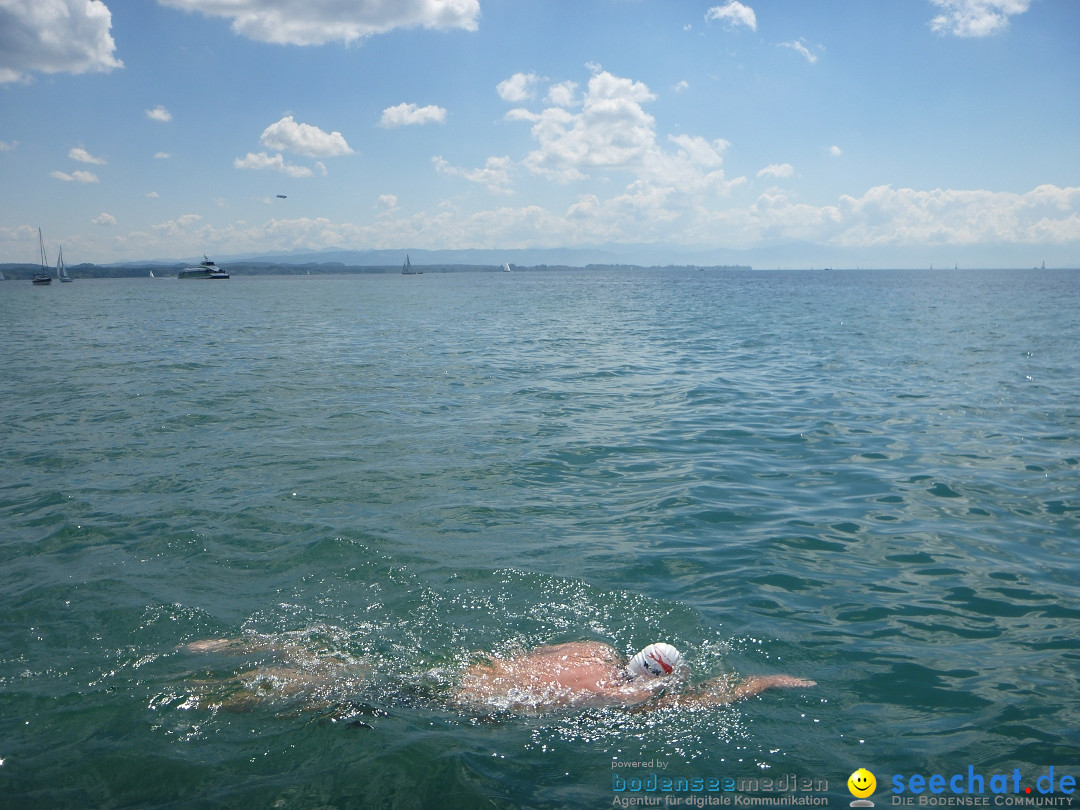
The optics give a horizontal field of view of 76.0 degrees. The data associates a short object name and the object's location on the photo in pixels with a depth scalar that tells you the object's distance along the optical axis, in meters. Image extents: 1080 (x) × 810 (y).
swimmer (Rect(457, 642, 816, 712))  6.73
